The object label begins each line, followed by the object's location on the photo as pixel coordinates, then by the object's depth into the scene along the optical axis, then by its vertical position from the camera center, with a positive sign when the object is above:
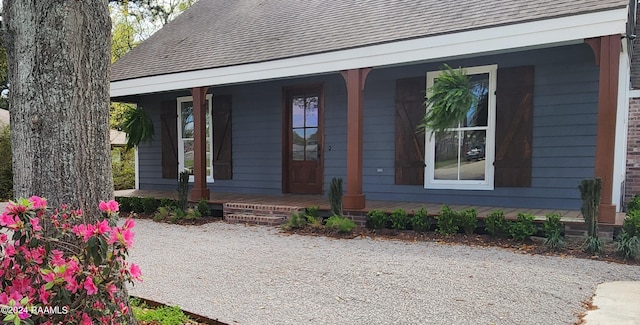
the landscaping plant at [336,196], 5.73 -0.65
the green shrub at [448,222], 5.12 -0.88
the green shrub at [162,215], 6.94 -1.13
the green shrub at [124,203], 7.94 -1.09
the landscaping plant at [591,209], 4.25 -0.59
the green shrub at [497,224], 4.84 -0.85
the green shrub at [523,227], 4.68 -0.86
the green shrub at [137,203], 7.71 -1.06
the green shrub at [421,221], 5.30 -0.90
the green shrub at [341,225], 5.37 -0.98
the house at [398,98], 4.95 +0.82
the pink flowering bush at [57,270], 1.59 -0.49
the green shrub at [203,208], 6.94 -1.01
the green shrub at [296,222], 5.78 -1.02
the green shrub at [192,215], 6.74 -1.09
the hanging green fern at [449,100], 5.36 +0.66
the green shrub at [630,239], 4.00 -0.84
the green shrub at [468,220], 5.01 -0.84
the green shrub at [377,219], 5.51 -0.91
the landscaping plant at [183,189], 6.98 -0.70
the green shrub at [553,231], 4.46 -0.87
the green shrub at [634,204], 5.45 -0.69
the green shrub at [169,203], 7.19 -0.97
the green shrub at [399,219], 5.43 -0.90
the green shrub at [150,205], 7.56 -1.05
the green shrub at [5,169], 10.95 -0.63
